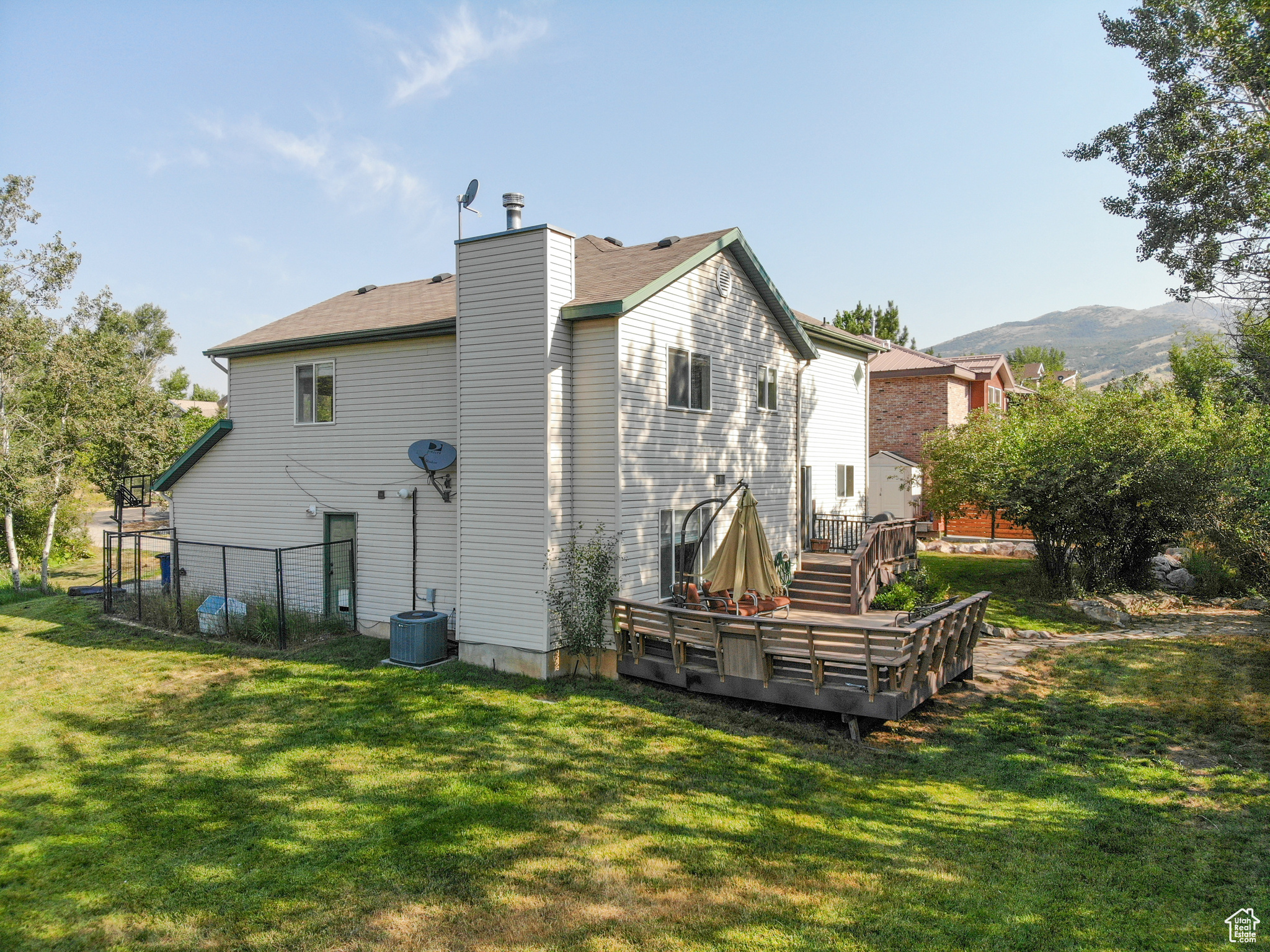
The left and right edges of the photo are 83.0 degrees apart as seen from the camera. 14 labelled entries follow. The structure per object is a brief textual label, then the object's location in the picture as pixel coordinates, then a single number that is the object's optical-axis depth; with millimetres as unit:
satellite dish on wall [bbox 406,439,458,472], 12992
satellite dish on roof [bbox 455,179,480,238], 13422
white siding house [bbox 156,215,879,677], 11812
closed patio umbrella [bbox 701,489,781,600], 12000
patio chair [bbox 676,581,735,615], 12453
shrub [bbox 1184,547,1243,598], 19281
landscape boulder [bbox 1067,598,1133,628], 17094
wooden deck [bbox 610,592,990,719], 9500
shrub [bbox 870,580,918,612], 15727
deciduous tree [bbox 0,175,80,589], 21375
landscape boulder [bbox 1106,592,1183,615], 17875
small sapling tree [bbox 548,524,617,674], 11672
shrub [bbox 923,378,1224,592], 17516
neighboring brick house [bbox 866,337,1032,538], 28328
